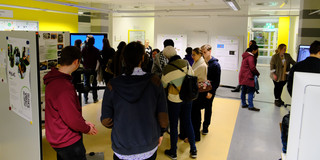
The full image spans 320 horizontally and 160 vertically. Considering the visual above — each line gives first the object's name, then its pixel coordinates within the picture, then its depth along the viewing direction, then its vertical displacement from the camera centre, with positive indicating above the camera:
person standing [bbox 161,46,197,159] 3.40 -0.63
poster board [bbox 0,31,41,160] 2.34 -0.79
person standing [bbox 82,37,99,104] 6.25 -0.15
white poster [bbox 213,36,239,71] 9.10 +0.05
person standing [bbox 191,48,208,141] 4.05 -0.71
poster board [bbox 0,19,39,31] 7.88 +0.78
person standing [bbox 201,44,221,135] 4.30 -0.37
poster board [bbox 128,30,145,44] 14.48 +0.90
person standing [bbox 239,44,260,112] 6.12 -0.48
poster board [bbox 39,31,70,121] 3.29 +0.00
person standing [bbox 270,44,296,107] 6.58 -0.29
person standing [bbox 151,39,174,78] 4.09 -0.19
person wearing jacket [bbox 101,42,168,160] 1.92 -0.44
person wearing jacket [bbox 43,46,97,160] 2.15 -0.52
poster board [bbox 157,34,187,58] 9.70 +0.41
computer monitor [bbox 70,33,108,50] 8.02 +0.43
